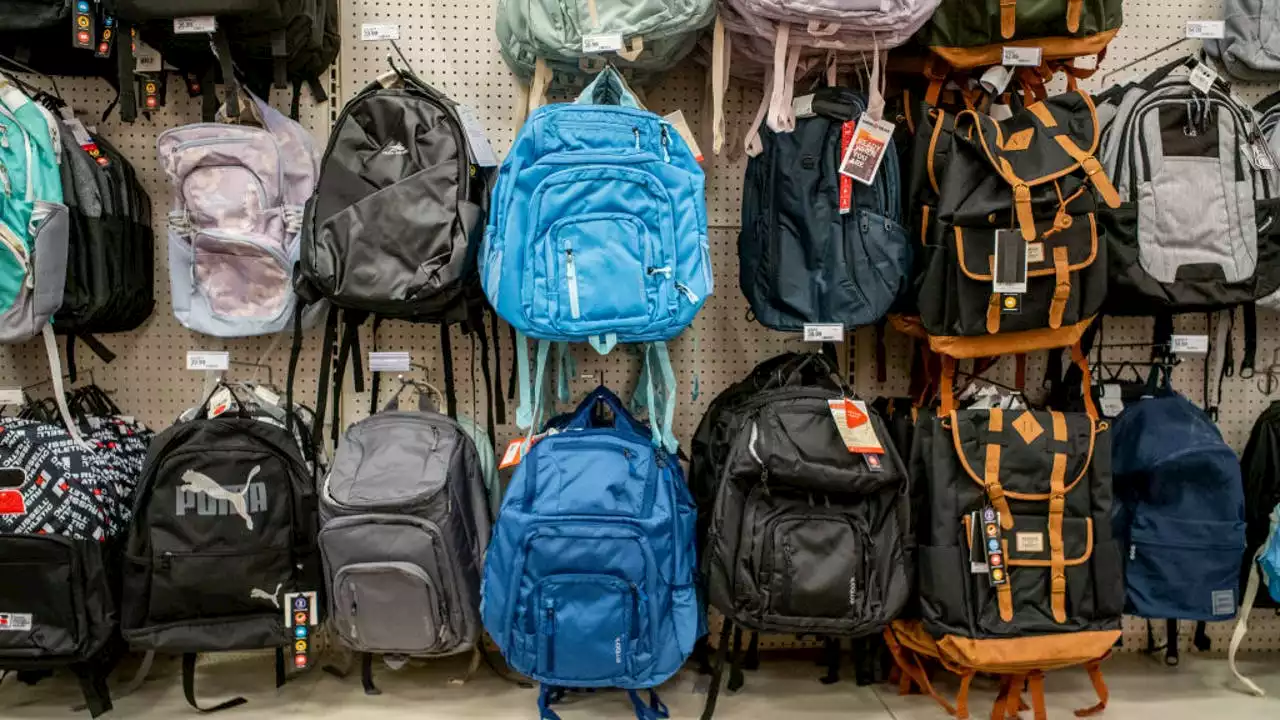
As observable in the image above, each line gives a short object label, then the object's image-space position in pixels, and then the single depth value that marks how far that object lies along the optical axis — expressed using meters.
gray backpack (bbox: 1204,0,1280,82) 2.12
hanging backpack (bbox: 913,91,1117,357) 1.82
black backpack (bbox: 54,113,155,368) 1.88
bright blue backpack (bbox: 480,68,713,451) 1.71
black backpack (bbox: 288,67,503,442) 1.77
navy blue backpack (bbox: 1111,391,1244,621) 1.99
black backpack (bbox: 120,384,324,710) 1.83
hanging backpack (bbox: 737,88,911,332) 1.87
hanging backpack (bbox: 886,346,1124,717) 1.84
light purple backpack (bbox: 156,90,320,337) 1.92
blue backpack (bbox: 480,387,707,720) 1.75
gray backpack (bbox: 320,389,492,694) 1.82
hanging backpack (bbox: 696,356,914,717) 1.79
